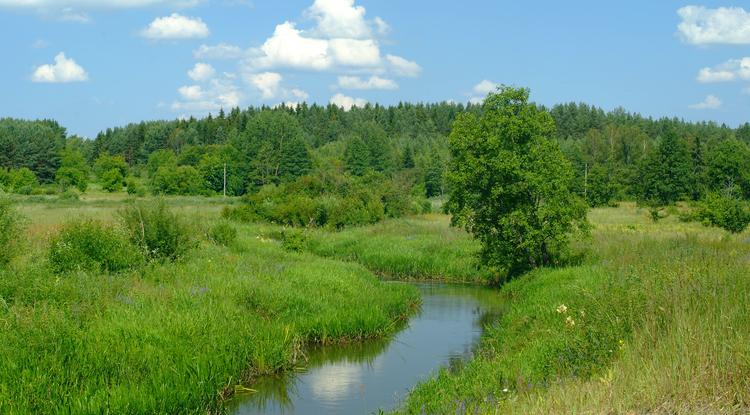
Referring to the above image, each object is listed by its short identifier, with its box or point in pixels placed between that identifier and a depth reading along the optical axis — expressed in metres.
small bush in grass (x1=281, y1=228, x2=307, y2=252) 31.73
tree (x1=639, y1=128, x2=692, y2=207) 80.25
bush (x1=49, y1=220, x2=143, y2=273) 18.47
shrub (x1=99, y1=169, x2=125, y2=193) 103.31
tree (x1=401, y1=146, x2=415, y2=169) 115.94
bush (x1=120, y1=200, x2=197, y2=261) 21.88
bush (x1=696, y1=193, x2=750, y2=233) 40.59
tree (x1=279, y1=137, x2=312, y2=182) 104.12
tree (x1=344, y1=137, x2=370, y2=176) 105.56
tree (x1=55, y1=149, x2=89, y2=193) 101.16
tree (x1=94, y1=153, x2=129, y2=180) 116.02
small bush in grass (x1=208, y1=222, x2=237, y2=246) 29.17
